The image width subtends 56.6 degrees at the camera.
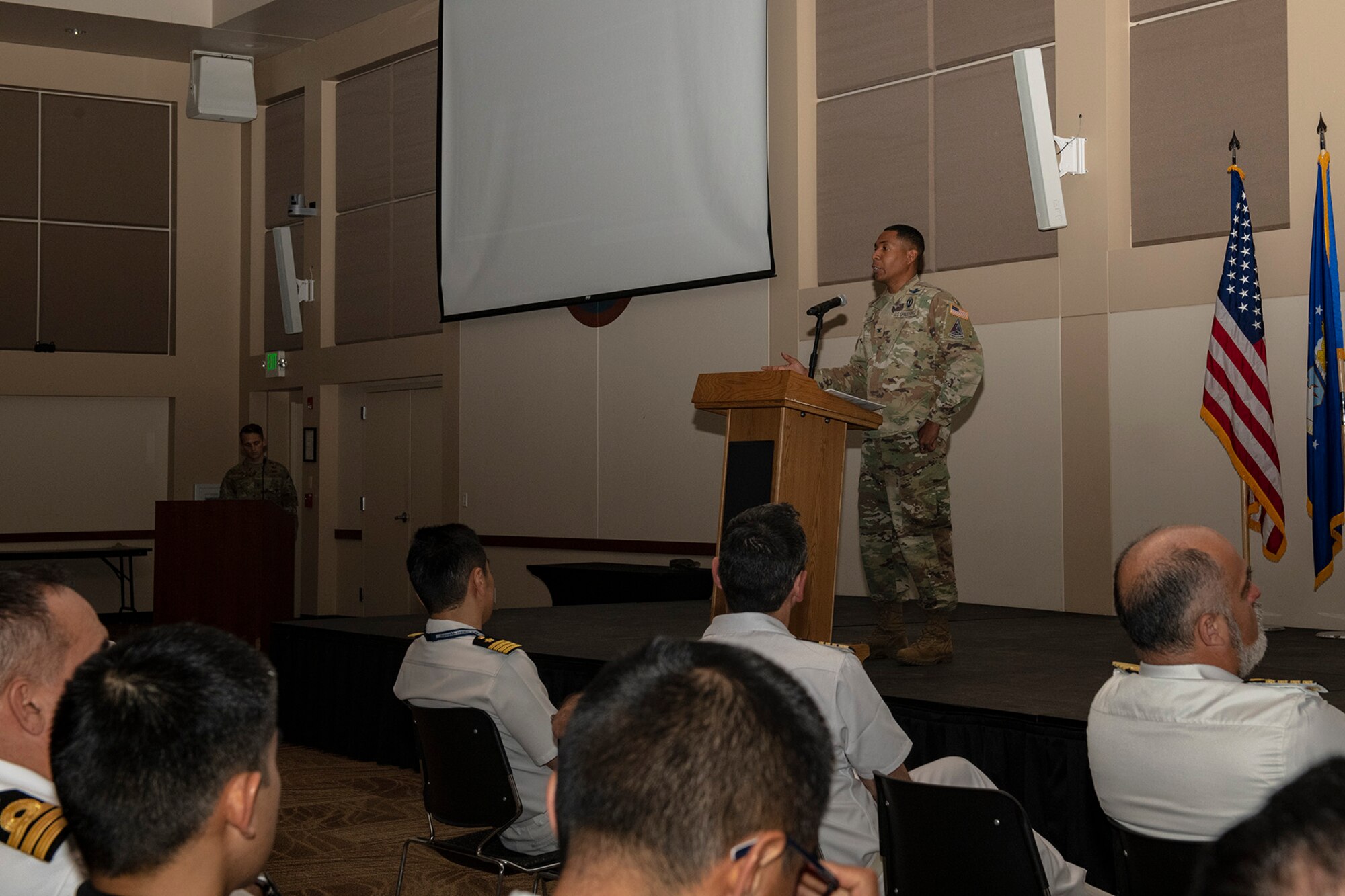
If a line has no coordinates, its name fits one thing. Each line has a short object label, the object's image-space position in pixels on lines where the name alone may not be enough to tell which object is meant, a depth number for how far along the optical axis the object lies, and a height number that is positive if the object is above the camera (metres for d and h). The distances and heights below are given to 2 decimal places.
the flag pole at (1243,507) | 5.29 -0.24
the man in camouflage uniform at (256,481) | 8.70 -0.22
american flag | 5.11 +0.29
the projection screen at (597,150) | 7.16 +1.88
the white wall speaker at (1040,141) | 5.68 +1.42
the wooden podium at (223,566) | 7.10 -0.67
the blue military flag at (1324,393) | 4.95 +0.24
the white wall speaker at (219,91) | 9.68 +2.80
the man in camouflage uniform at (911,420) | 4.02 +0.10
